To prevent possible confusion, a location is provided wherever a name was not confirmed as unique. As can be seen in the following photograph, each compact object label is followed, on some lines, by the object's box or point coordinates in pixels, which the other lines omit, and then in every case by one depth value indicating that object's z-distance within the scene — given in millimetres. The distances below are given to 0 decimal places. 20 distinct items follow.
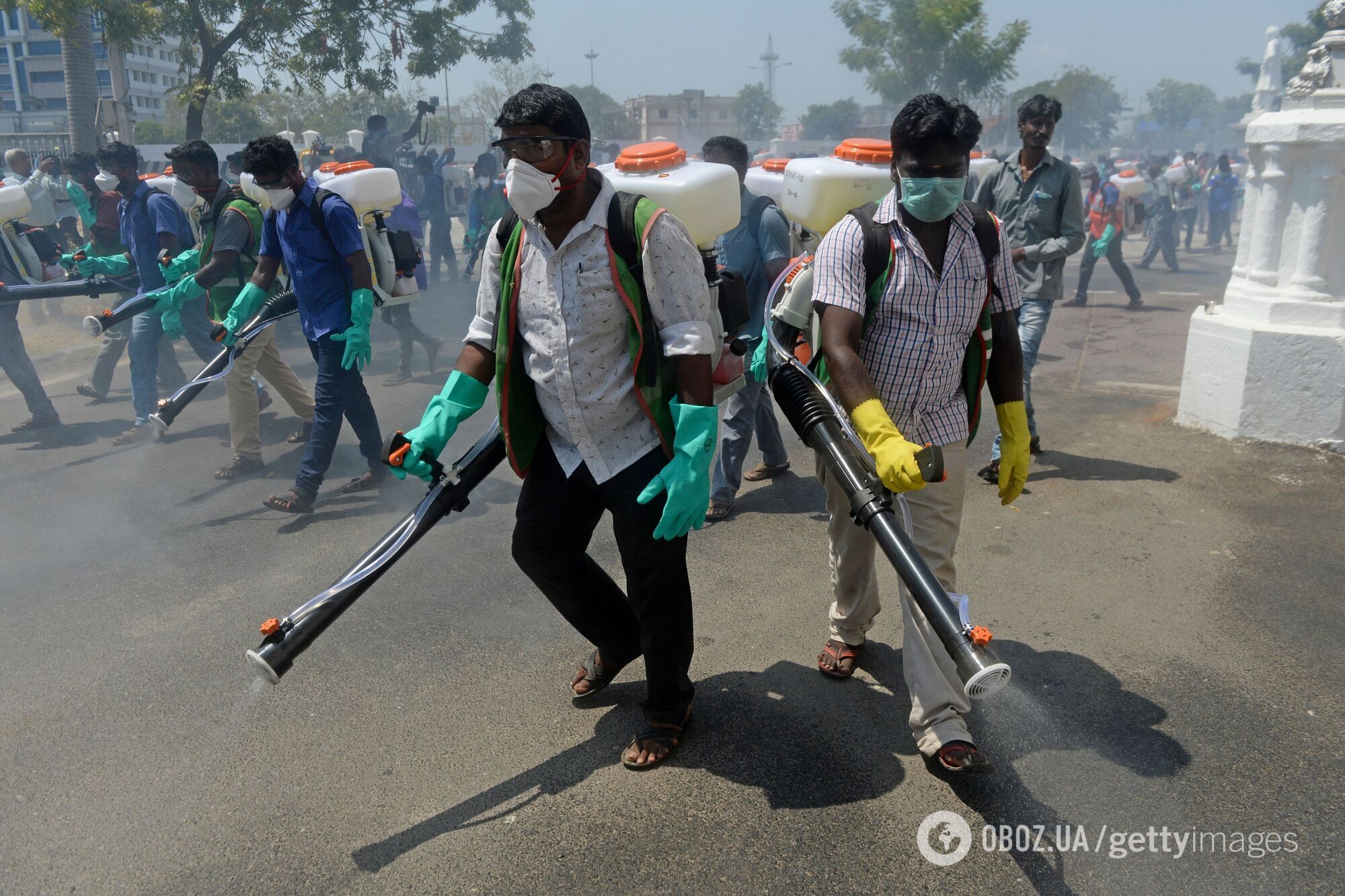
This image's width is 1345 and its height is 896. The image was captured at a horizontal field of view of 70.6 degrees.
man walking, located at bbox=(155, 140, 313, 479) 5914
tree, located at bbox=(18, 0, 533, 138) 12898
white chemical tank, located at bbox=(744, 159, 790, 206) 5004
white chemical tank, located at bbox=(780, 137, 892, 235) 3887
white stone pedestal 5344
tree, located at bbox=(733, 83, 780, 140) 73125
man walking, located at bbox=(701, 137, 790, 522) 4941
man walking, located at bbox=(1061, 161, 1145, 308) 11211
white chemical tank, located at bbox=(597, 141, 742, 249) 3479
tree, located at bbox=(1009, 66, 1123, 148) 69062
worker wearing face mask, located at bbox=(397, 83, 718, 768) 2559
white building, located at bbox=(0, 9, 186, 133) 60250
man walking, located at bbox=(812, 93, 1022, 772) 2670
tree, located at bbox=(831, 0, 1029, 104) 36766
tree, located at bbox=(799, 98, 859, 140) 67875
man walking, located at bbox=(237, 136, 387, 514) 5125
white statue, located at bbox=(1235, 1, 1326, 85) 31031
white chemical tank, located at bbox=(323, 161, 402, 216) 5652
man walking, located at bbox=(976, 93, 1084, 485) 5277
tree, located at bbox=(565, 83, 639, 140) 60344
